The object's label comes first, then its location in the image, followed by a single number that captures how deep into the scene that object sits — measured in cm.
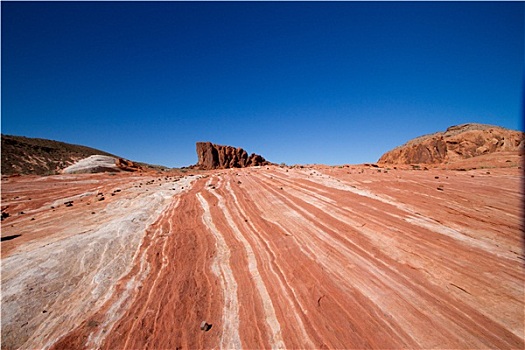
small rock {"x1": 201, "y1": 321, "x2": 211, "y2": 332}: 455
